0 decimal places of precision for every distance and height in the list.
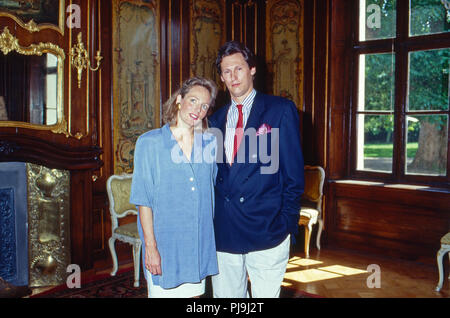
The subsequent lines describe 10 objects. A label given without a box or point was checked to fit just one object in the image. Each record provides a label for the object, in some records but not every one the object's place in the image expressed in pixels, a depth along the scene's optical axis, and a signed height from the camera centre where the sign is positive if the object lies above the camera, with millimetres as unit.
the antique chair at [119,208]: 3760 -612
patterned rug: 3344 -1194
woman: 1701 -258
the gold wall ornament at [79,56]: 3770 +744
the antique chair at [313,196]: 4457 -587
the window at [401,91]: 4297 +533
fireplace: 3477 -695
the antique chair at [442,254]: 3417 -895
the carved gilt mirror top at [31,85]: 3373 +462
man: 1854 -201
